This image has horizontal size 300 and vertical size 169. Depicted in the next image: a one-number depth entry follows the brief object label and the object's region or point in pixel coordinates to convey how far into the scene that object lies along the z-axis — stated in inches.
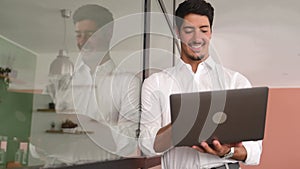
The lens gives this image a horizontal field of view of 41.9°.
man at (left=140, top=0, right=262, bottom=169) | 44.9
